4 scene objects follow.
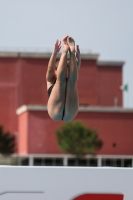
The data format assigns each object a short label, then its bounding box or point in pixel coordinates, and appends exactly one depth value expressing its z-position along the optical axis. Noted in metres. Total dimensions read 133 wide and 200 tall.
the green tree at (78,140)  64.81
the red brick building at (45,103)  64.31
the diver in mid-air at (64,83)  10.68
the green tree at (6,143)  68.71
